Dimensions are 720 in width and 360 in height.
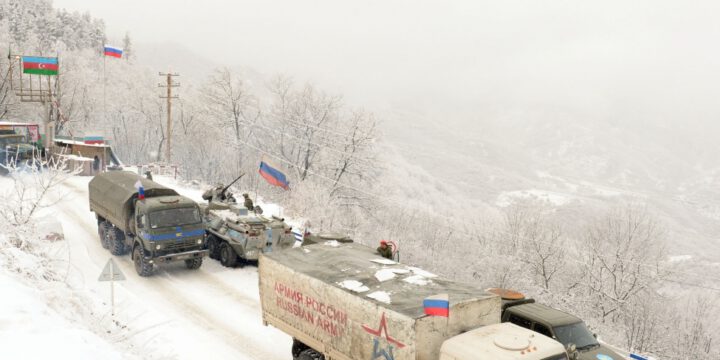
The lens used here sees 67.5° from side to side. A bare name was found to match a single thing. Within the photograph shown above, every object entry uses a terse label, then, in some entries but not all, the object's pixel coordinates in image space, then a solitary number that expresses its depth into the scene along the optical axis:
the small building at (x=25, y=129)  36.03
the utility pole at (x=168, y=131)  41.94
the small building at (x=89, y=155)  36.47
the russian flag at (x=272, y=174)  26.95
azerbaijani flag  39.31
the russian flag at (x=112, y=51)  46.56
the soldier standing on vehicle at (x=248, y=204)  21.94
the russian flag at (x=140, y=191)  18.68
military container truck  8.70
